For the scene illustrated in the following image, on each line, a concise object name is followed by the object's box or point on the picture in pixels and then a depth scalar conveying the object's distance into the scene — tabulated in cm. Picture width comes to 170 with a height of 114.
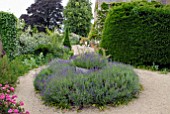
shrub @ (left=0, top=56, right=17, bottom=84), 426
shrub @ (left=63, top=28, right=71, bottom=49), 867
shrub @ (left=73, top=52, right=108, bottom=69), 404
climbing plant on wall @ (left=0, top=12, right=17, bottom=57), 619
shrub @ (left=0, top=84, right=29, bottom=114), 257
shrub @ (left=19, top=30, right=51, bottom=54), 753
